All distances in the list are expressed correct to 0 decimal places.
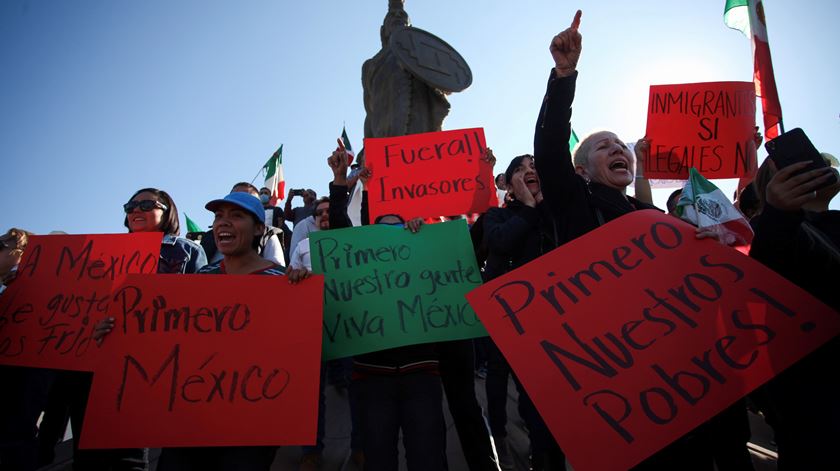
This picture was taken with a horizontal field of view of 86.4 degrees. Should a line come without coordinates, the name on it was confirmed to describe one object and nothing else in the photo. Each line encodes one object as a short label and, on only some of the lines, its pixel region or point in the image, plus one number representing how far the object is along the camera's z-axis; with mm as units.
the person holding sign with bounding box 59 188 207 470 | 2359
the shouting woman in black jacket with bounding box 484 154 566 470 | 2371
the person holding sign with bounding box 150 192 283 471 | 2248
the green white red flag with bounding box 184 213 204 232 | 11305
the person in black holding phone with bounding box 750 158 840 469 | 1351
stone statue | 5395
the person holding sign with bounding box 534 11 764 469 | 1855
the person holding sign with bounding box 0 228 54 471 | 2518
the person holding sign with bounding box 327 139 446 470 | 2029
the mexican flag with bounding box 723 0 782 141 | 2885
